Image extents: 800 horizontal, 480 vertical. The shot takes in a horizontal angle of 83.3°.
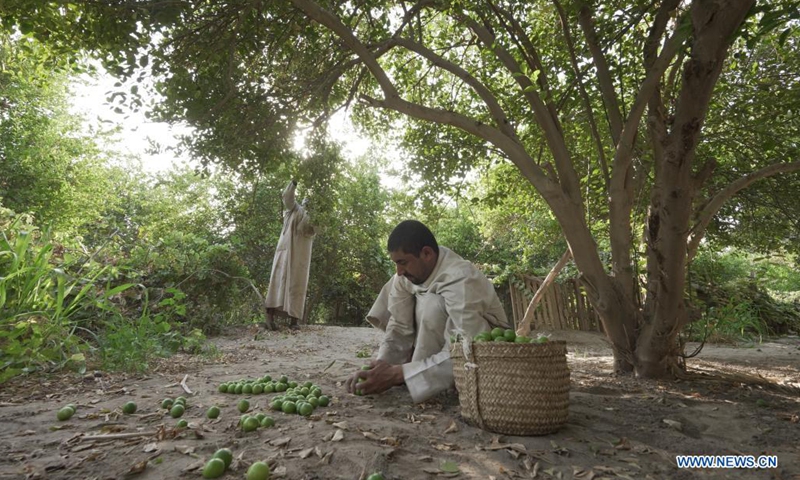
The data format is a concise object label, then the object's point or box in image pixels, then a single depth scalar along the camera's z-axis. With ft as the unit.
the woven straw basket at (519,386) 7.55
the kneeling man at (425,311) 9.43
